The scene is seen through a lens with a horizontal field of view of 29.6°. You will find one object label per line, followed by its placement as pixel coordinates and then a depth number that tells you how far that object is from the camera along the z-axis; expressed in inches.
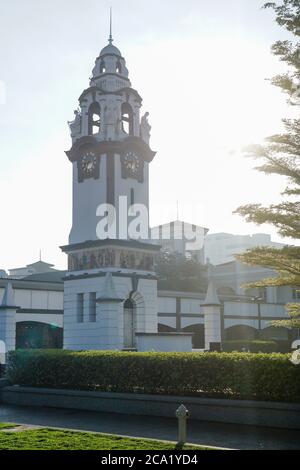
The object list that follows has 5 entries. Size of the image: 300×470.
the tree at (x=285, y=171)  557.3
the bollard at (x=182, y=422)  431.2
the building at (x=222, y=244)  3694.9
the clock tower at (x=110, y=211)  1049.5
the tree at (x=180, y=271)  2220.7
